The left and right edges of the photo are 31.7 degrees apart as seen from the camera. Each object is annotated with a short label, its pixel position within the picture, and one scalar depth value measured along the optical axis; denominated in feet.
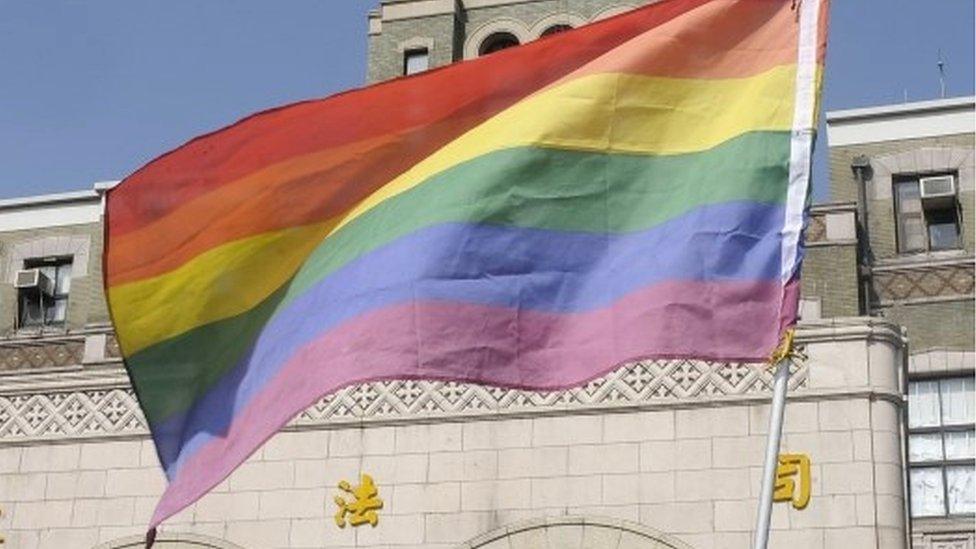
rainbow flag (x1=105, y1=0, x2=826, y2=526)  29.86
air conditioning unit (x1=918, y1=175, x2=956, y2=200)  72.28
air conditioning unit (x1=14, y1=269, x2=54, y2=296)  85.81
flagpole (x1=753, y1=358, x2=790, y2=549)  26.30
